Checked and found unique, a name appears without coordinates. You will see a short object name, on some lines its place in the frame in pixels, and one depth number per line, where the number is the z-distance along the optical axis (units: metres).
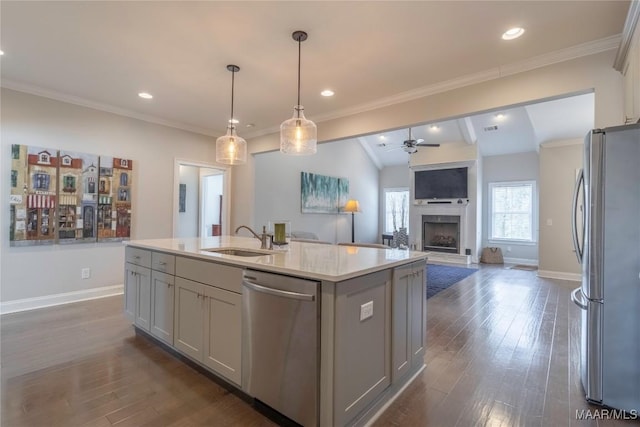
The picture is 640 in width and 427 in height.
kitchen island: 1.63
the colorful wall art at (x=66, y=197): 3.73
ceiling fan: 6.44
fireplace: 7.93
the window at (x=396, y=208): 10.00
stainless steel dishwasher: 1.65
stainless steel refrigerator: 1.89
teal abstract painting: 7.60
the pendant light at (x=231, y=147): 3.26
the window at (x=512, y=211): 7.81
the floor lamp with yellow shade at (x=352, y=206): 8.60
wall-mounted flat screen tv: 7.79
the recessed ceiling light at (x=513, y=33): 2.54
